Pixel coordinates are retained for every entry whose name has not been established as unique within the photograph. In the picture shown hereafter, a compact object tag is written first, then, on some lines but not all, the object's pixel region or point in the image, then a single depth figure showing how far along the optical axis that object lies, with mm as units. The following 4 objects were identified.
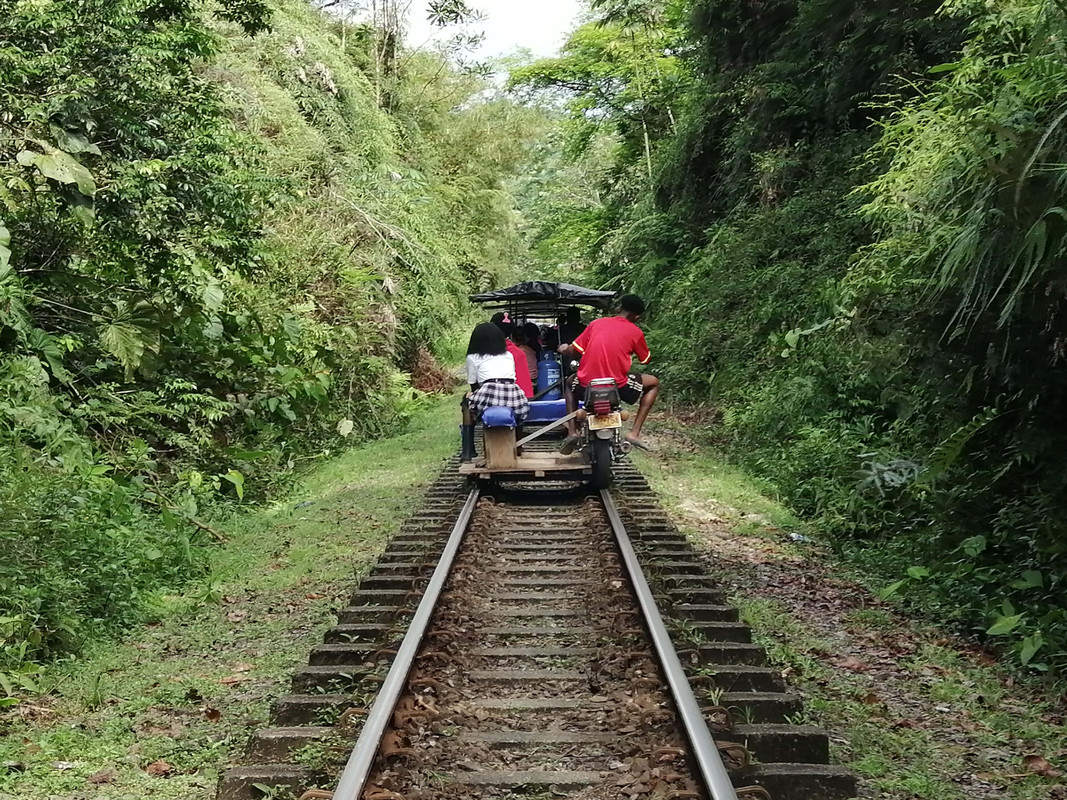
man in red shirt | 10078
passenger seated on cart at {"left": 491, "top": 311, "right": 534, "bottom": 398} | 11602
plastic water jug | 13680
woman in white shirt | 10055
